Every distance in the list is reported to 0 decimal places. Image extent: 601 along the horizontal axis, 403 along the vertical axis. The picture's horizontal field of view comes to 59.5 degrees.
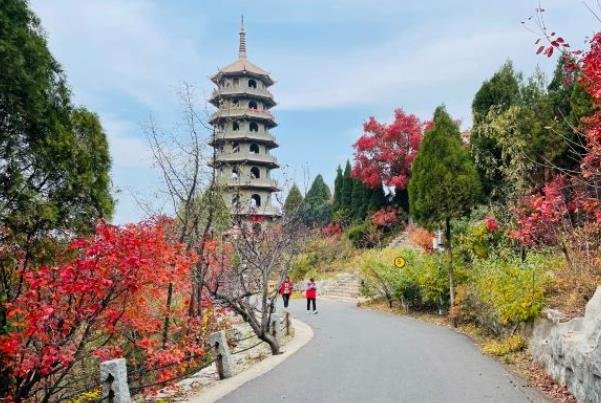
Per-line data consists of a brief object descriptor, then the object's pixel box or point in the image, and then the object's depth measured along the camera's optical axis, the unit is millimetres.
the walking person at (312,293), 20547
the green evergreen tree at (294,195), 34312
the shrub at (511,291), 9812
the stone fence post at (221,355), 9266
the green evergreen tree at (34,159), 6500
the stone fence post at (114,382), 6652
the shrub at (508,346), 10117
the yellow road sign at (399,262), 19625
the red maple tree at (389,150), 33531
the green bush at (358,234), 34500
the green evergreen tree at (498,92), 21234
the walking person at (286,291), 21391
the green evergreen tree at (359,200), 37969
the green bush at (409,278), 16938
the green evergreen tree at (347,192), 40147
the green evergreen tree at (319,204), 43231
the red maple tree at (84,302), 6473
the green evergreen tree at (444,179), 15108
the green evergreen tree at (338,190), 41762
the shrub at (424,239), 20844
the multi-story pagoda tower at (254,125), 37188
